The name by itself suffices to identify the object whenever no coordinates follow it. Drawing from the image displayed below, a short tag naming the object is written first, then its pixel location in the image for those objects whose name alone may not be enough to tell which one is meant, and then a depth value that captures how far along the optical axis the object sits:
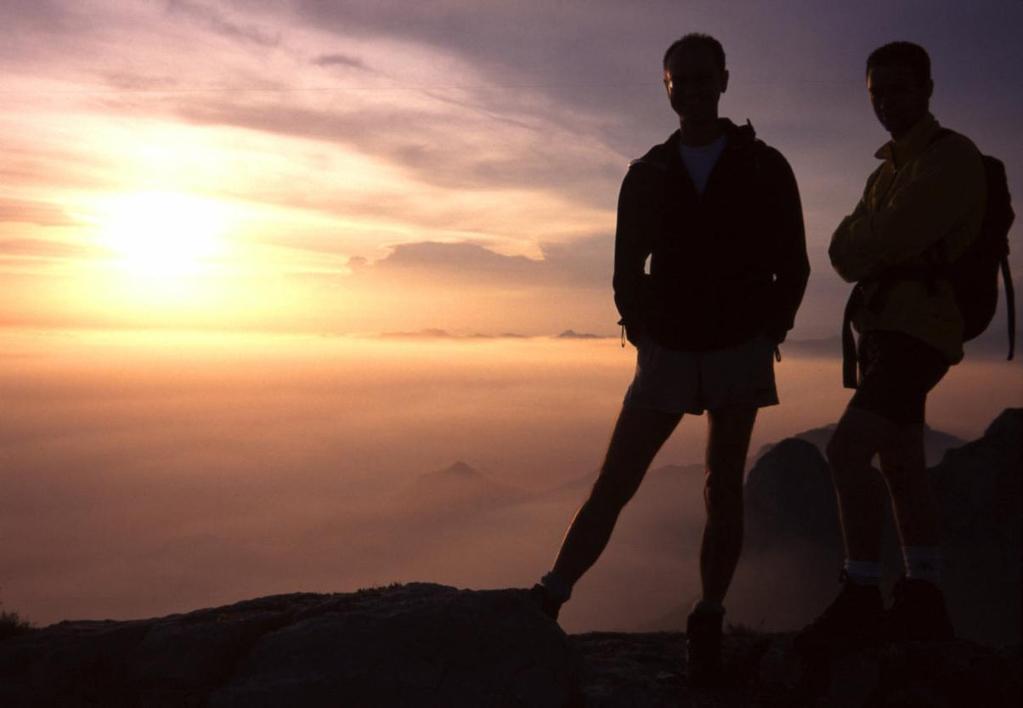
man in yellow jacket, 4.28
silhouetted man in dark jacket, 4.54
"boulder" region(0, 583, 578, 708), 4.20
